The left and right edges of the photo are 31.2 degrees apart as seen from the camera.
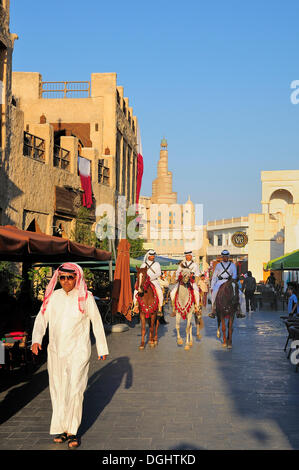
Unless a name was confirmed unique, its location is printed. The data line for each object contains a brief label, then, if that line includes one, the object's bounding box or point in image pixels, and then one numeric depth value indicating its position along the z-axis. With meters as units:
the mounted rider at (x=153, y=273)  12.52
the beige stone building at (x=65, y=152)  21.25
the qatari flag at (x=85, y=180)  27.56
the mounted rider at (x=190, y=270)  12.67
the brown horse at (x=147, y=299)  12.34
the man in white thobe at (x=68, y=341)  5.45
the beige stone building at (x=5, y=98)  19.41
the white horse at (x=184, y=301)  12.54
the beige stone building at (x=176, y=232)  111.06
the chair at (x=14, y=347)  8.80
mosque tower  193.75
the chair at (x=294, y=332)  9.47
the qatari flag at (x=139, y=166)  44.66
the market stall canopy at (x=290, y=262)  15.28
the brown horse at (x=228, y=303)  12.02
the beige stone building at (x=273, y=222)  37.65
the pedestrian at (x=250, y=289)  23.75
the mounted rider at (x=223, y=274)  12.40
